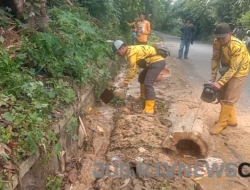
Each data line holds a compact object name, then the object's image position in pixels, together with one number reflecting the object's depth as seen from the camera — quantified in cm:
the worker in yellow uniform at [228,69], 415
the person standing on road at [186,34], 1176
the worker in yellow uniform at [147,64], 504
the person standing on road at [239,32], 1341
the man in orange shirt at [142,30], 966
